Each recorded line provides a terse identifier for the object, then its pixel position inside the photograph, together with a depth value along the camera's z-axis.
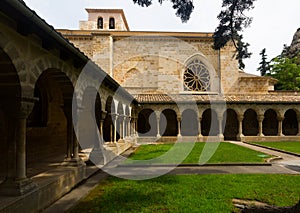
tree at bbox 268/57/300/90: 38.25
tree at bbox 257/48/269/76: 54.75
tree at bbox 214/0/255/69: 7.05
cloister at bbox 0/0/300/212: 4.33
